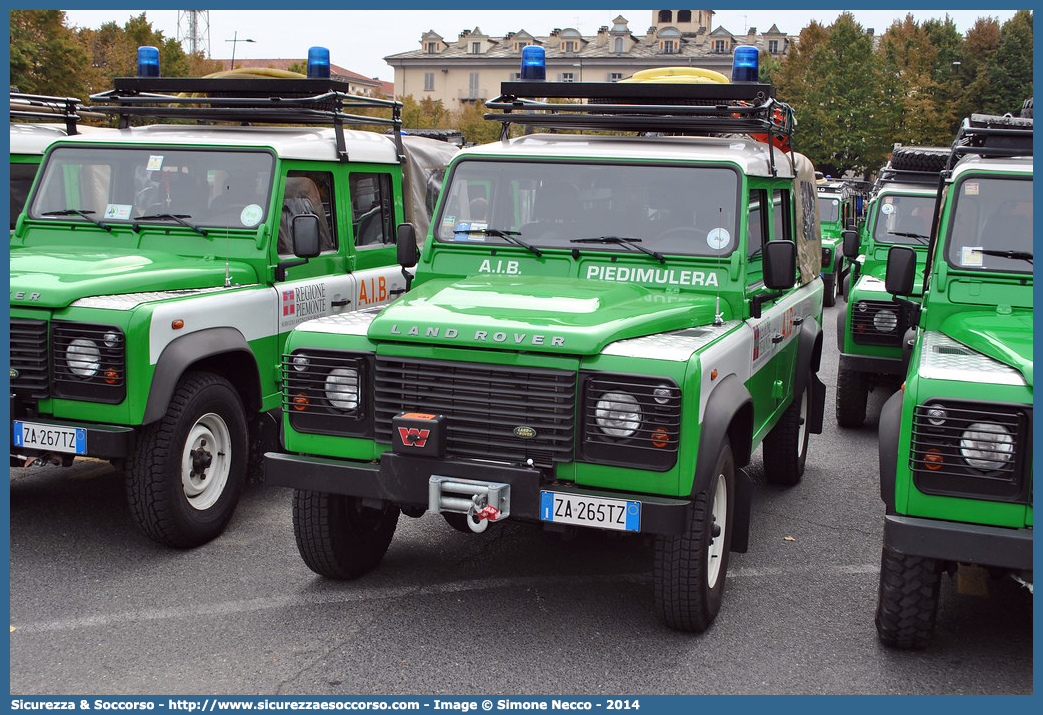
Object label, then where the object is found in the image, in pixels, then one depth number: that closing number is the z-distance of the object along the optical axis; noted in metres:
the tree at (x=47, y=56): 21.30
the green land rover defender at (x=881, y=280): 8.78
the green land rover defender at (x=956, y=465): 3.88
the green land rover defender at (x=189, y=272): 5.32
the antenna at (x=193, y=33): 43.56
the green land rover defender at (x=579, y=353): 4.30
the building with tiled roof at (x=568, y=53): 81.12
